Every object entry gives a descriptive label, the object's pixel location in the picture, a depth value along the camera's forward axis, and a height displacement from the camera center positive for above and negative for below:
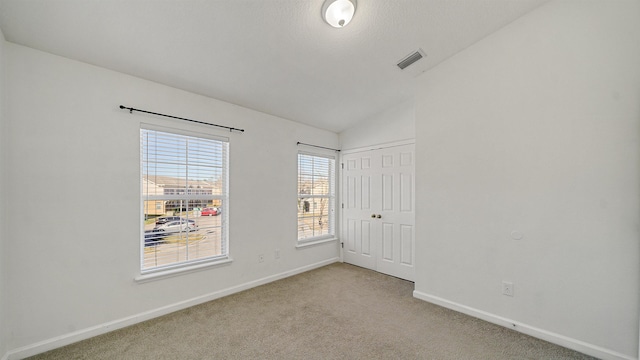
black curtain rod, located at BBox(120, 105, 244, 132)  2.39 +0.69
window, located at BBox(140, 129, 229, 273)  2.57 -0.18
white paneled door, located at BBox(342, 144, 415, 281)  3.62 -0.42
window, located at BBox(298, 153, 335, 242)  4.05 -0.24
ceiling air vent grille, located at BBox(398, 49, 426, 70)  2.68 +1.35
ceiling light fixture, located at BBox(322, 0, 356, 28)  1.95 +1.36
